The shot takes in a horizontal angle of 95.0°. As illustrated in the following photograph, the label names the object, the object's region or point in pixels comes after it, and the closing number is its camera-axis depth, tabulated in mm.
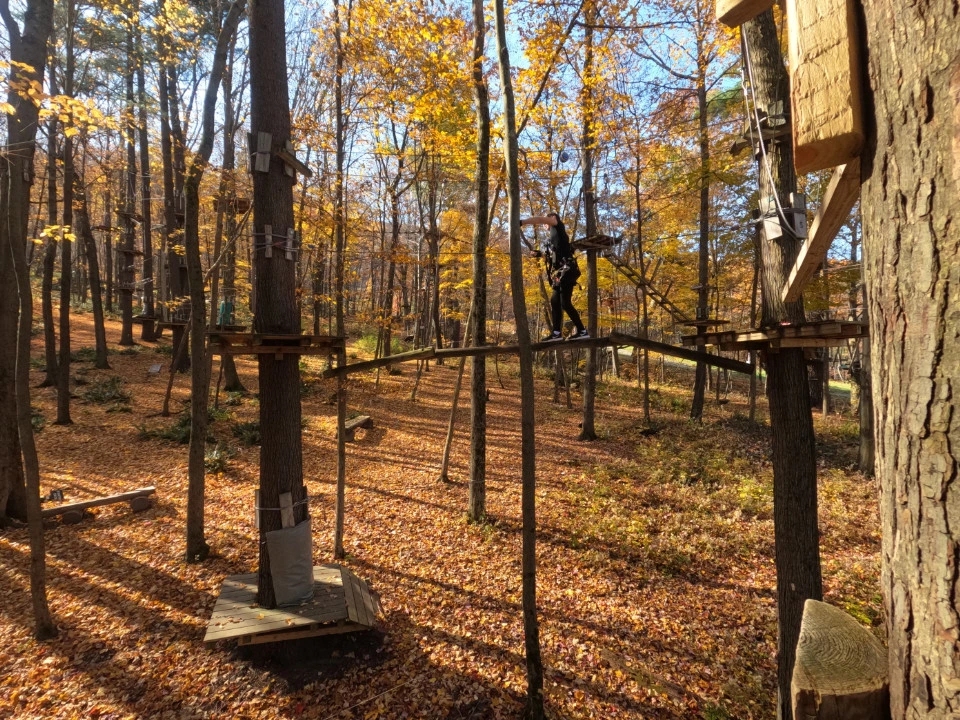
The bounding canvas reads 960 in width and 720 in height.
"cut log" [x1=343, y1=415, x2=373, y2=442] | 12581
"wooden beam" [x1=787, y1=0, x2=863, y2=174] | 1097
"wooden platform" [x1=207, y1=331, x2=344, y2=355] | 4840
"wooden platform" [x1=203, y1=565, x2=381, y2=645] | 4770
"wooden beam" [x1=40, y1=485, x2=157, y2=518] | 7331
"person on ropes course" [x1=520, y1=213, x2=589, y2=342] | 5410
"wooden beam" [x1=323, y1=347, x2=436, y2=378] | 5453
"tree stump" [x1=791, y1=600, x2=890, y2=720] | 1083
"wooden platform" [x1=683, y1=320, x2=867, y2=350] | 3637
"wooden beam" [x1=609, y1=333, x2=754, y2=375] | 4547
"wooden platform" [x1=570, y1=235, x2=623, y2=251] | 8006
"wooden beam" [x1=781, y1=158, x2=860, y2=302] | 1296
